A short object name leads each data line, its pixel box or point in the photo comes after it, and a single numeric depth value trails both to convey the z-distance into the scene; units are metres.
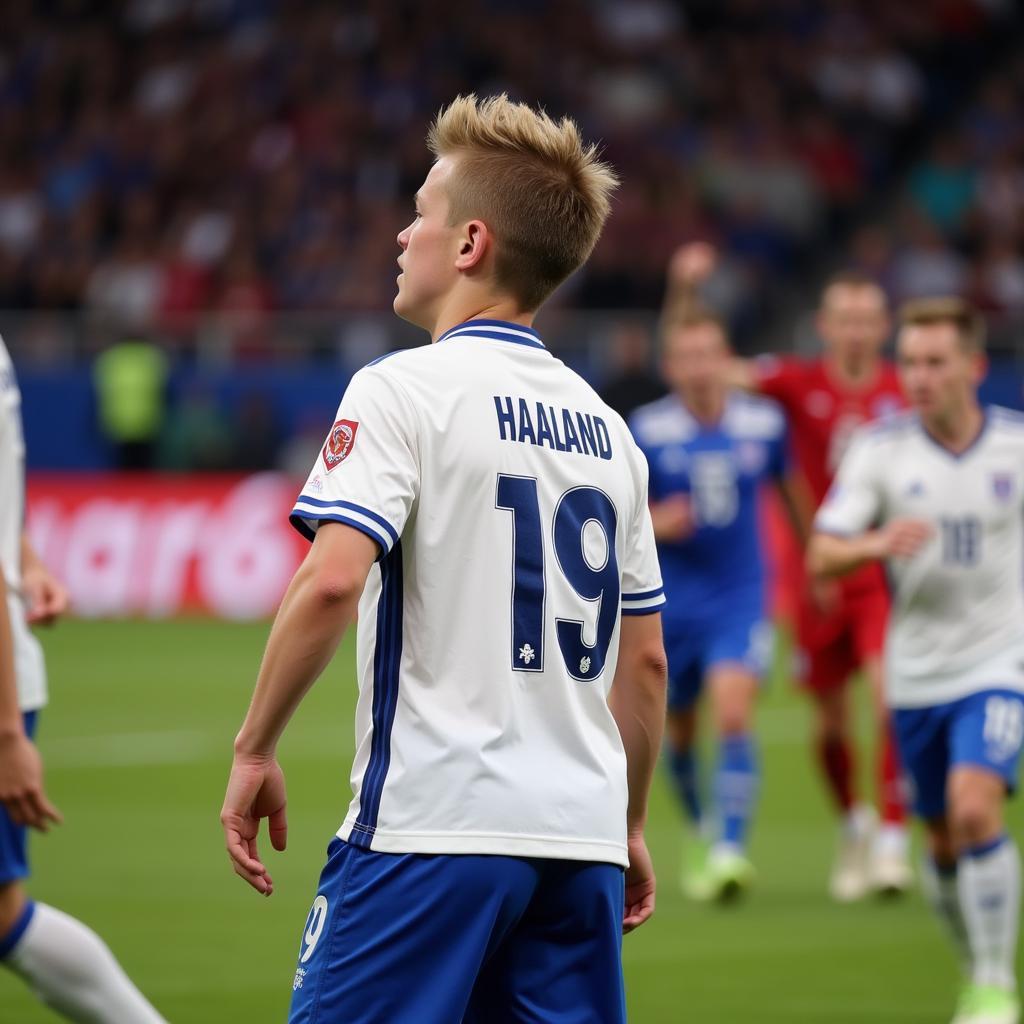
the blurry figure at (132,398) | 42.41
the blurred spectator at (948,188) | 44.75
